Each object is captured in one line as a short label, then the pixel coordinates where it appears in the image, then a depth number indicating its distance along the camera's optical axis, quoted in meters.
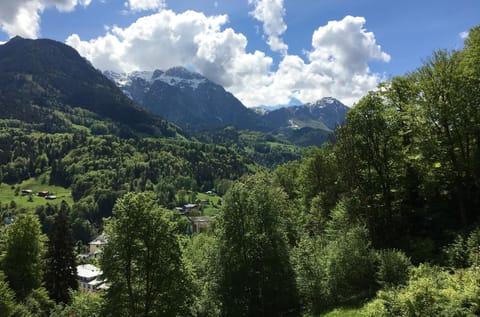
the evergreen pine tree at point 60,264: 53.97
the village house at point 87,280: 117.91
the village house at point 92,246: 154.25
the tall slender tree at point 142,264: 27.25
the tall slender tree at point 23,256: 50.06
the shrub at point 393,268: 23.92
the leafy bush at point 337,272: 27.72
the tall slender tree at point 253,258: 31.44
